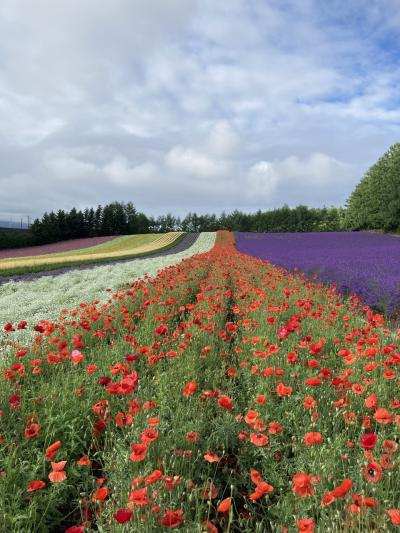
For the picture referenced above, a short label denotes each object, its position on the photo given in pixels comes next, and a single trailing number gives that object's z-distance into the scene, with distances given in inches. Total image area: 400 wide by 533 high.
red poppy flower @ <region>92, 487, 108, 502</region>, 71.4
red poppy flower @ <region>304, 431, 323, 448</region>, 86.7
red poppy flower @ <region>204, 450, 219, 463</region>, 87.6
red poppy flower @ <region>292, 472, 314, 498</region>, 69.3
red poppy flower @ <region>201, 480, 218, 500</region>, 84.4
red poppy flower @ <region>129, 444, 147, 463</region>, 76.6
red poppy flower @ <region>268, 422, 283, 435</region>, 97.6
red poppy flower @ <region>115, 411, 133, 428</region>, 100.3
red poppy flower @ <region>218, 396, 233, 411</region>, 98.0
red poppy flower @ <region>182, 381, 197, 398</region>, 106.4
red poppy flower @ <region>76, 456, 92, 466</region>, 89.9
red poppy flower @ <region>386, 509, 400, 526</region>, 61.0
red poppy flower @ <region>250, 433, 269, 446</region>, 89.0
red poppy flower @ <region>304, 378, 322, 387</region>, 108.6
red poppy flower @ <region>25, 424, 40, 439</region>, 93.5
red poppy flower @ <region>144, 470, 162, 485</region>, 72.8
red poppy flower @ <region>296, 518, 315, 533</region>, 60.3
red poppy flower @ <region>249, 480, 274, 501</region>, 70.9
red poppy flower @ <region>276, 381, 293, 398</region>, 112.0
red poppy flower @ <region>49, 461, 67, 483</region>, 77.2
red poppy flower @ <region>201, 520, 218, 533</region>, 74.6
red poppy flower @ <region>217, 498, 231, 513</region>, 65.7
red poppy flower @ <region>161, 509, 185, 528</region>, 66.1
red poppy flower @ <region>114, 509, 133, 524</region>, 57.7
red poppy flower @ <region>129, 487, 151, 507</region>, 66.2
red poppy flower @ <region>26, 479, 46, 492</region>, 78.9
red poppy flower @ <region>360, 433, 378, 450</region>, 74.7
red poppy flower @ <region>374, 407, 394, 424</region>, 91.5
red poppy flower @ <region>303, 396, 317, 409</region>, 102.2
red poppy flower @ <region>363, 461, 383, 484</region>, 73.5
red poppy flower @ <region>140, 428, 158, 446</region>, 84.8
